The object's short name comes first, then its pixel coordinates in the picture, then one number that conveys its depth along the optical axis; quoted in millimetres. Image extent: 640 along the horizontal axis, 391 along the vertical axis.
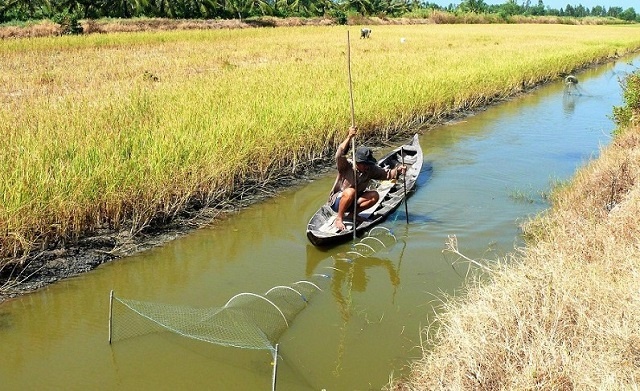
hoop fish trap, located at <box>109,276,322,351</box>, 3740
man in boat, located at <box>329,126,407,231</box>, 5613
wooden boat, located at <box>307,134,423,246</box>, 5426
